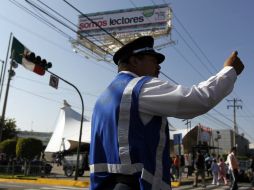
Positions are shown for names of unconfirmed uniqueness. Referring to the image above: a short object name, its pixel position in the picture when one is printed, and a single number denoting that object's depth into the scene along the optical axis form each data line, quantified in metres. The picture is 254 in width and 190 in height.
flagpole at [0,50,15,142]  21.78
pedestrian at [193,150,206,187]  18.45
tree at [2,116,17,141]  43.75
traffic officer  2.01
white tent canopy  40.56
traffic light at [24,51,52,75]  16.48
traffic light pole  19.45
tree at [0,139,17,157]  29.75
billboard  37.62
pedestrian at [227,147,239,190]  14.12
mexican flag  18.30
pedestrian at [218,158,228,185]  21.45
